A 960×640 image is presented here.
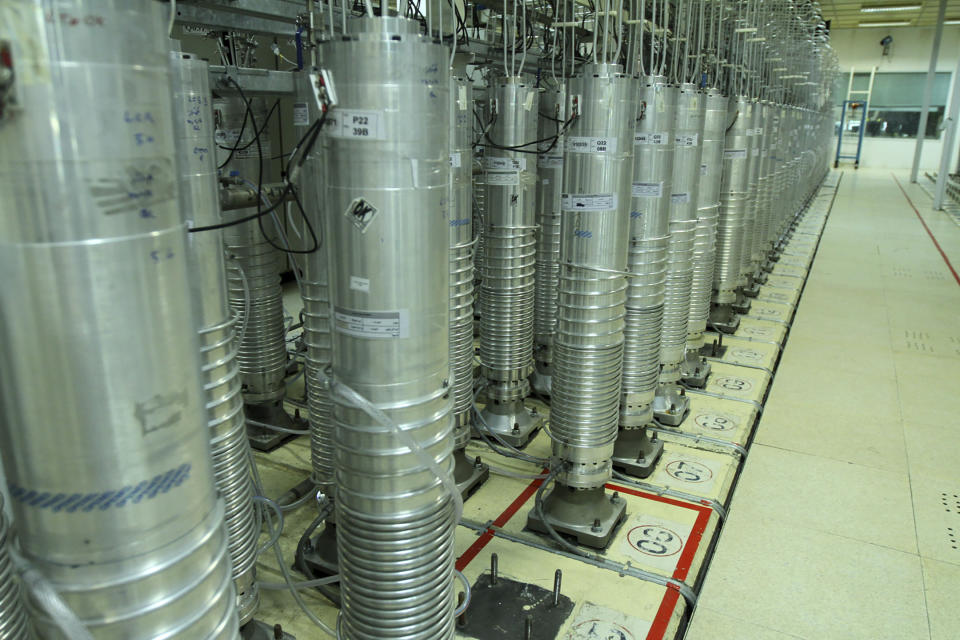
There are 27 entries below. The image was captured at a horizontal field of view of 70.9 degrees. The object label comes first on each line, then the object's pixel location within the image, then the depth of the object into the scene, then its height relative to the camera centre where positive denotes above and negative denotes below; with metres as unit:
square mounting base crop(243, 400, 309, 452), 3.40 -1.48
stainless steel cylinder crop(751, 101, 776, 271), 5.79 -0.50
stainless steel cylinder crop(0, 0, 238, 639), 0.78 -0.23
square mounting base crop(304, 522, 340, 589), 2.38 -1.45
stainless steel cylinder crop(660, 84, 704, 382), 3.36 -0.47
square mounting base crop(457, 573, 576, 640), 2.17 -1.54
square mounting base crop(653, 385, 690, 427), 3.68 -1.44
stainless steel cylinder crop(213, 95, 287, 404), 3.13 -0.66
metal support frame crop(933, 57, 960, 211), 10.72 -0.15
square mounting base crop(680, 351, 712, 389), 4.21 -1.44
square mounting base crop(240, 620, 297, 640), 2.08 -1.49
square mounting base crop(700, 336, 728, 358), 4.78 -1.46
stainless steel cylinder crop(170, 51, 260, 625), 1.81 -0.45
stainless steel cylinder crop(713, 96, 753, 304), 4.79 -0.45
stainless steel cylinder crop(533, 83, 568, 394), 3.87 -0.69
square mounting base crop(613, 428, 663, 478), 3.16 -1.46
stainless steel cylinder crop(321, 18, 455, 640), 1.35 -0.38
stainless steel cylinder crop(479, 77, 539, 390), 3.17 -0.52
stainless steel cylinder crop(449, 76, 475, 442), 2.66 -0.48
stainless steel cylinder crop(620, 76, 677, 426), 2.78 -0.46
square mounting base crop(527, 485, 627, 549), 2.62 -1.46
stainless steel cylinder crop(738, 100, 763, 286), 5.10 -0.36
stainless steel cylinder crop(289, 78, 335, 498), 2.27 -0.64
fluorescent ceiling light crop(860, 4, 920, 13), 14.88 +2.82
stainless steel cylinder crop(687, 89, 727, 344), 4.10 -0.51
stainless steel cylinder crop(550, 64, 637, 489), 2.34 -0.48
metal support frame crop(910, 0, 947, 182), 11.59 +1.14
